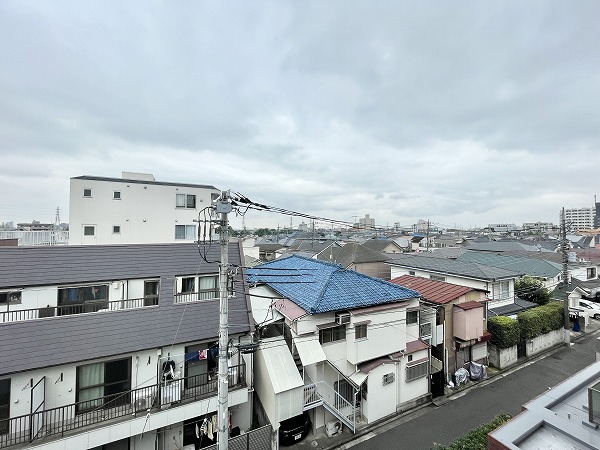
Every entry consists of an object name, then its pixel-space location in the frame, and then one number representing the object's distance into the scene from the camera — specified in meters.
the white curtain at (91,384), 8.52
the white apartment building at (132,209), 21.20
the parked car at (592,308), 23.55
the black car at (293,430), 10.04
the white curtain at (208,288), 10.95
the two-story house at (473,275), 18.09
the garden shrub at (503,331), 15.73
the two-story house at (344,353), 9.97
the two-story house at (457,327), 13.95
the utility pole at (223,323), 6.23
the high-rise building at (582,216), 128.15
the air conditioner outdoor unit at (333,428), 10.78
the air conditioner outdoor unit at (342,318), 10.83
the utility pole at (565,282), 18.34
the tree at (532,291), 20.73
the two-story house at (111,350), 7.77
